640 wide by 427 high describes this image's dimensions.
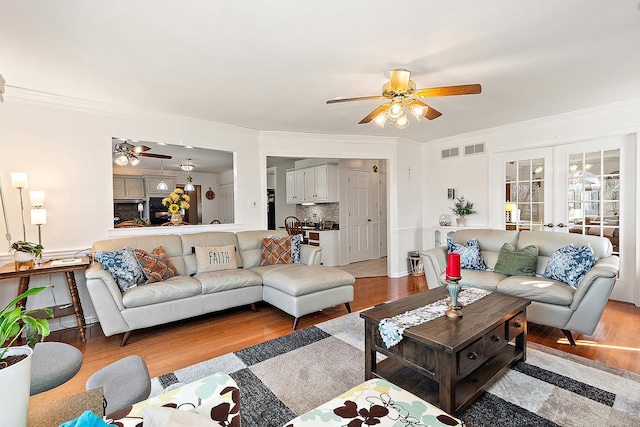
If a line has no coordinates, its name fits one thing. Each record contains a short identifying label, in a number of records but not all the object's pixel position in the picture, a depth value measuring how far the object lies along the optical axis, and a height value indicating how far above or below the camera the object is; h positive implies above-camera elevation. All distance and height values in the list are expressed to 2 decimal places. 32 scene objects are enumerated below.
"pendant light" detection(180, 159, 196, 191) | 4.48 +0.49
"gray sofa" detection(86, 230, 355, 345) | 2.83 -0.81
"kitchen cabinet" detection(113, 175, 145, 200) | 3.74 +0.30
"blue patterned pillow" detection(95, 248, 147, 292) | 2.98 -0.55
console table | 2.75 -0.56
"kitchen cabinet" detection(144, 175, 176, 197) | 4.04 +0.36
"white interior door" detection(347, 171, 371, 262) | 6.96 -0.17
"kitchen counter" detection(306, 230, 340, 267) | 6.51 -0.75
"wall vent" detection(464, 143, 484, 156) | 5.10 +0.99
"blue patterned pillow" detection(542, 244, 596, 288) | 2.94 -0.56
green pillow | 3.32 -0.60
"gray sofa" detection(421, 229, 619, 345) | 2.62 -0.74
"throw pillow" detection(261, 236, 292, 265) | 4.13 -0.56
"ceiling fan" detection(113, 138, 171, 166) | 3.75 +0.73
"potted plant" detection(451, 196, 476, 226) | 5.24 -0.02
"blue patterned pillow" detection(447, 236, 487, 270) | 3.69 -0.58
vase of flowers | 4.22 +0.09
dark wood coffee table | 1.76 -0.91
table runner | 1.95 -0.75
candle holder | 2.10 -0.60
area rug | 1.83 -1.23
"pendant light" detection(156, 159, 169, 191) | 4.22 +0.35
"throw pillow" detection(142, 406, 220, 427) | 0.79 -0.54
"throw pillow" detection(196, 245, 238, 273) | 3.72 -0.60
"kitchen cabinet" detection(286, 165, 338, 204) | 6.74 +0.57
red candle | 2.09 -0.39
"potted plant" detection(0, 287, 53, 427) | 0.80 -0.42
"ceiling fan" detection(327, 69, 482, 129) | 2.49 +0.95
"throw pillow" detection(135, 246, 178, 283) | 3.27 -0.59
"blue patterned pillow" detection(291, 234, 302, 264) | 4.23 -0.55
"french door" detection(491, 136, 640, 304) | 3.91 +0.20
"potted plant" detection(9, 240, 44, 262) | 2.80 -0.36
